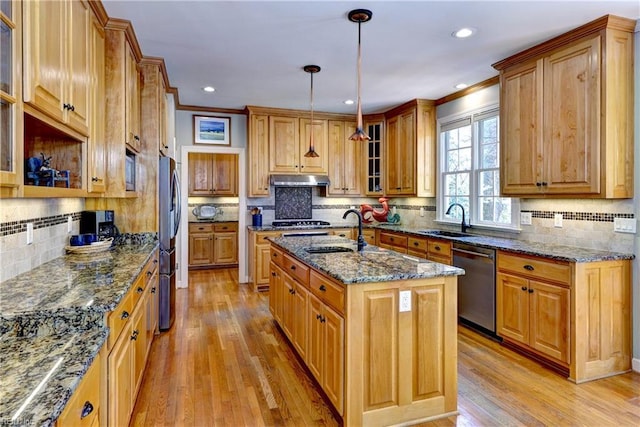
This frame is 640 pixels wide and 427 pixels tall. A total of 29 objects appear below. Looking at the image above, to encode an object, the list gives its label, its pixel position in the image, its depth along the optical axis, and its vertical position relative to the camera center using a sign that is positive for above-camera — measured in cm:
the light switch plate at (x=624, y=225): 285 -12
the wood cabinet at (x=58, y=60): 154 +72
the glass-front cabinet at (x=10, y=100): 137 +40
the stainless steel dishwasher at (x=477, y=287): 347 -73
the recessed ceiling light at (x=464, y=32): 298 +140
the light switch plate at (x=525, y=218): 379 -9
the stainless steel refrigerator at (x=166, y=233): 369 -22
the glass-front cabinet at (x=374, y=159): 606 +81
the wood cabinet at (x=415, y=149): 521 +85
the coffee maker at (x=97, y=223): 311 -11
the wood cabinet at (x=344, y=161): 607 +77
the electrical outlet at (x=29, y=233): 219 -13
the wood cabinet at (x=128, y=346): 169 -73
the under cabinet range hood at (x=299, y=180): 564 +44
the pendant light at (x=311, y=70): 382 +142
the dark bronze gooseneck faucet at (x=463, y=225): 451 -18
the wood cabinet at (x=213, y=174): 743 +69
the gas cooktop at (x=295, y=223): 597 -21
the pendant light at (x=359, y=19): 269 +137
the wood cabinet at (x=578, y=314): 272 -78
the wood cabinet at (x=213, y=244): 709 -64
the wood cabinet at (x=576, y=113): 282 +76
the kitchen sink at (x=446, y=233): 441 -28
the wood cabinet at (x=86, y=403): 107 -60
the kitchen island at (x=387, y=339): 209 -74
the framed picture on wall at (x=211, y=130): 562 +118
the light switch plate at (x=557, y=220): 348 -10
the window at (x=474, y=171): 420 +46
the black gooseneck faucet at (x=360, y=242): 296 -26
